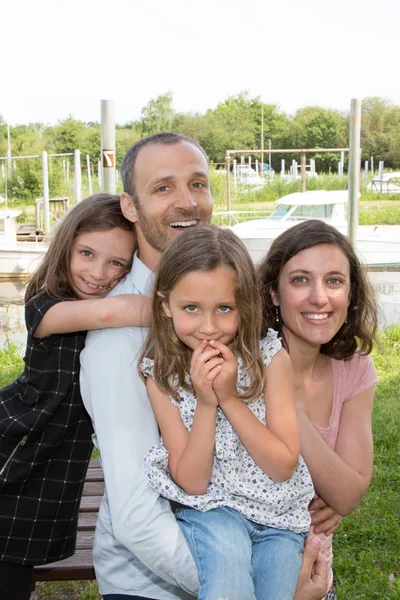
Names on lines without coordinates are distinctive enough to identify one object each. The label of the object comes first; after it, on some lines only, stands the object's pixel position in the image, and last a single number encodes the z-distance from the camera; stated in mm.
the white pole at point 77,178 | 18281
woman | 2223
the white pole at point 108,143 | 6895
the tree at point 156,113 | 58125
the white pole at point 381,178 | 31797
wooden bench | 2541
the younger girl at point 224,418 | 1847
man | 1879
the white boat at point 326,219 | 15938
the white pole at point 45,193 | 18380
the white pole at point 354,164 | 8664
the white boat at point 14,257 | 18094
